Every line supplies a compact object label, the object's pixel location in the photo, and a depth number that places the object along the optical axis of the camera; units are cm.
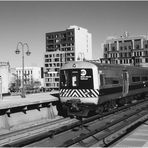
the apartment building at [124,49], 11431
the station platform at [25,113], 1661
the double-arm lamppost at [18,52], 2843
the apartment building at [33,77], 19131
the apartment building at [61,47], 13300
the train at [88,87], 1825
